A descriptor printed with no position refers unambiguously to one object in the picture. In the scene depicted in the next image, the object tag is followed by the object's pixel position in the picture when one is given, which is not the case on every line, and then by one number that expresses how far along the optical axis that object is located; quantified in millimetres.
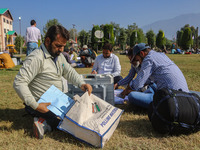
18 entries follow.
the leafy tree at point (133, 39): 53906
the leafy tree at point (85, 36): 62575
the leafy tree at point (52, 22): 57938
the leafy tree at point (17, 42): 50062
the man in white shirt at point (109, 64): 4996
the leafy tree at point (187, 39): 48906
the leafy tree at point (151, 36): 67319
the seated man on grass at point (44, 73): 2266
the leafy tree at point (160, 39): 56062
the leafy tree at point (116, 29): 87438
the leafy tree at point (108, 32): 49316
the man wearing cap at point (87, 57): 10656
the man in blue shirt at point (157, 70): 2695
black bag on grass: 2284
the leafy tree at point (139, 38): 54125
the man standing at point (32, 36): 8062
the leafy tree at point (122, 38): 62031
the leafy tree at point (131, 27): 84375
